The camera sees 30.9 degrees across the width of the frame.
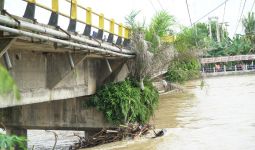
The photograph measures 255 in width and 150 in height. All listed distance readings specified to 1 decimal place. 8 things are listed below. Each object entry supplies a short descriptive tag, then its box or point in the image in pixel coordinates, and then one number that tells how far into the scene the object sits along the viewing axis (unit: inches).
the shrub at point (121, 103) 659.4
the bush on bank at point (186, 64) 1074.6
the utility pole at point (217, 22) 3951.8
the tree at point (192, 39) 1162.2
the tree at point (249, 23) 3523.6
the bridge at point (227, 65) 2738.7
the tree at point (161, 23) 997.8
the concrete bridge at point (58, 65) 368.2
